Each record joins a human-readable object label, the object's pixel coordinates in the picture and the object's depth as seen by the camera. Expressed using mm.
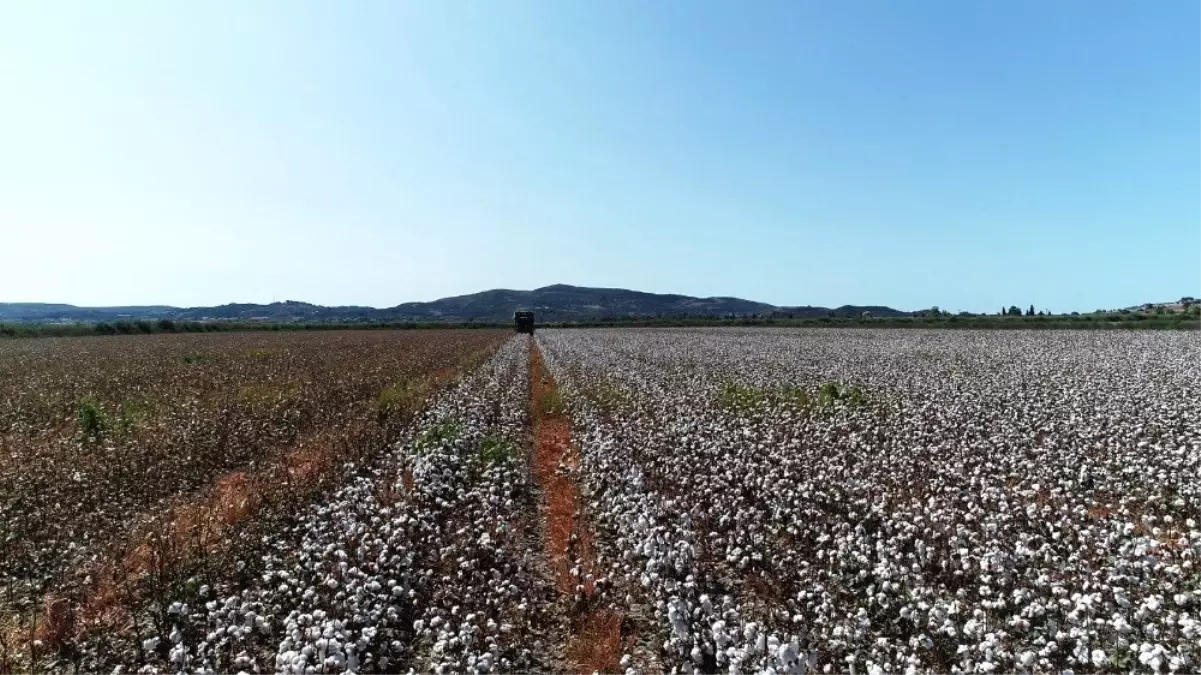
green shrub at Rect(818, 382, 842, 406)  15595
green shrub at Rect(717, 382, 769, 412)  15328
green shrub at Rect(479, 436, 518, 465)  10566
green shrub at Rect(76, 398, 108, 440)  12773
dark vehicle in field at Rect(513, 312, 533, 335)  78688
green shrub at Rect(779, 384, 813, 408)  15492
